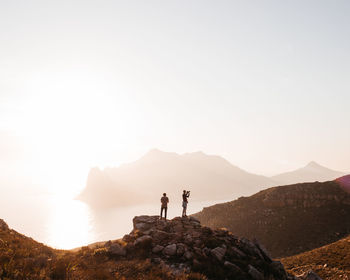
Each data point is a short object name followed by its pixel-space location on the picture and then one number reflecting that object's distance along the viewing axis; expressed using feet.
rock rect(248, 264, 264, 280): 42.19
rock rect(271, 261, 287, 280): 47.50
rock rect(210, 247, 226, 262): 45.23
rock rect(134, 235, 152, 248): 48.75
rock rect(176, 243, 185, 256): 45.42
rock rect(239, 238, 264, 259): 52.70
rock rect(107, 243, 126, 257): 46.23
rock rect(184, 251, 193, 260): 43.82
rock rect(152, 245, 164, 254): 46.65
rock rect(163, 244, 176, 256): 45.32
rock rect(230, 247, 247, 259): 48.80
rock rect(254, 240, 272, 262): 54.02
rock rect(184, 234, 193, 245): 49.80
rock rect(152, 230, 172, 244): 51.56
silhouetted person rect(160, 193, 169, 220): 66.18
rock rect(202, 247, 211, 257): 45.98
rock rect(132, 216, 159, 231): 60.64
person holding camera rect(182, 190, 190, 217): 69.32
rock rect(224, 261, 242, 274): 42.36
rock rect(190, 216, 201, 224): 66.88
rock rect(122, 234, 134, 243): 53.12
